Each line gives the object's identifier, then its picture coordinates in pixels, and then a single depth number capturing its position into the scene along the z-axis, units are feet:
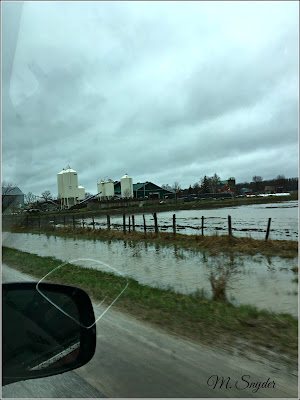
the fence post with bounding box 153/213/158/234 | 53.06
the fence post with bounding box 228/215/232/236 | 47.36
